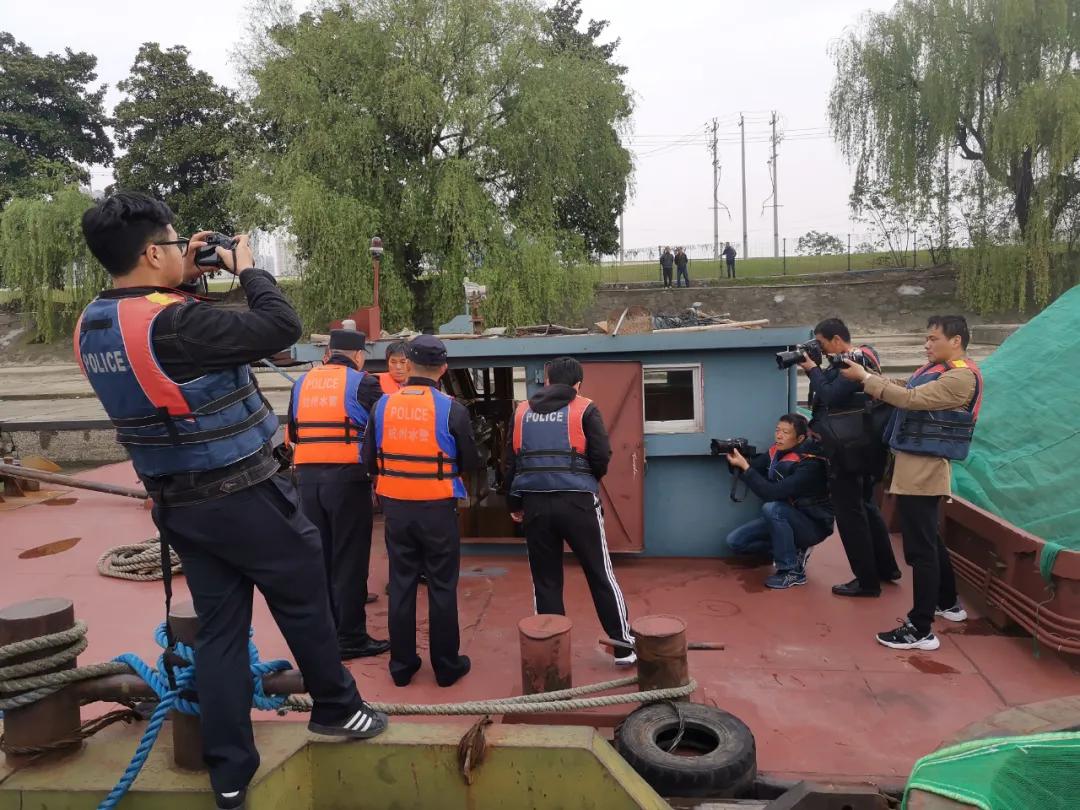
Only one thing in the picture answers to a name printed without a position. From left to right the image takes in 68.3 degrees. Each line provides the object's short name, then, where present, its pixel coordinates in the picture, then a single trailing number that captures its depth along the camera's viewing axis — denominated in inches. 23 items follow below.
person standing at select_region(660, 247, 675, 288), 1256.8
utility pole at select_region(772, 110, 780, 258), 1985.7
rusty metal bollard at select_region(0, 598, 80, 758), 95.1
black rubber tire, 115.4
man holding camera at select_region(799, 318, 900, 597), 187.5
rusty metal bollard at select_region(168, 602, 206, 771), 97.7
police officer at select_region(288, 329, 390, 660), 175.3
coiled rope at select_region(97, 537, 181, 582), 235.0
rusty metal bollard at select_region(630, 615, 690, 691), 131.2
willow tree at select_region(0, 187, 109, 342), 1054.4
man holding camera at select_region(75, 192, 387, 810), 84.7
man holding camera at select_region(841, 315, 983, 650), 164.9
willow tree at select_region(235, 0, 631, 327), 740.0
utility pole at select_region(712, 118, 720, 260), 2092.6
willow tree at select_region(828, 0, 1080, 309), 821.2
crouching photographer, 205.2
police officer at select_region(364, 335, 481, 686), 157.8
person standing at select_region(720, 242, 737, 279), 1352.1
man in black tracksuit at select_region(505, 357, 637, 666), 163.6
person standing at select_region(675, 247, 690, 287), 1243.2
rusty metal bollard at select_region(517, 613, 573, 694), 135.3
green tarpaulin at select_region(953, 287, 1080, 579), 195.3
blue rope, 92.0
